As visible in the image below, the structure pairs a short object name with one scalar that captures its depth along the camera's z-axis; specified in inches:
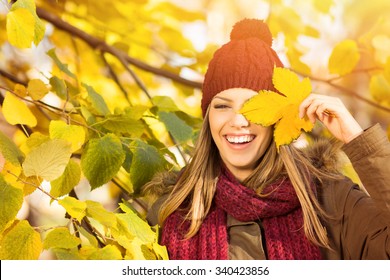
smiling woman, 148.2
